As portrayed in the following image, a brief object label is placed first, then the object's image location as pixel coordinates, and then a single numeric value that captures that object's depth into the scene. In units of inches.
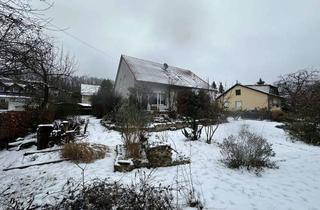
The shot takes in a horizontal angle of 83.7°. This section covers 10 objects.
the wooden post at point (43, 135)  279.1
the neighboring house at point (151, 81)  759.1
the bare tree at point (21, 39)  99.5
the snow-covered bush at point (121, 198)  113.9
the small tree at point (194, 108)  328.2
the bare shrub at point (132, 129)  226.3
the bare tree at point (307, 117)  352.2
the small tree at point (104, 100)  739.9
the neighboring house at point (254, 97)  1195.4
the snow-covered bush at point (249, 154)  190.2
